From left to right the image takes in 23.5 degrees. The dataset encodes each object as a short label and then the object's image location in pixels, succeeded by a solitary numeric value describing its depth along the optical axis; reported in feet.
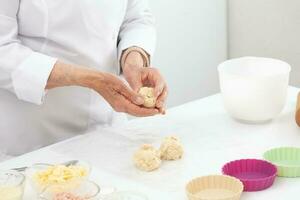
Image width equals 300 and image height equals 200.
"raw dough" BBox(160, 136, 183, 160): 5.30
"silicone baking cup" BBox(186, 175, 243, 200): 4.75
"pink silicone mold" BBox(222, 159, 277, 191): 4.87
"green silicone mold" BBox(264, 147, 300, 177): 5.18
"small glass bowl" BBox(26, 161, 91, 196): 4.69
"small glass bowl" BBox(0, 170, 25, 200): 4.70
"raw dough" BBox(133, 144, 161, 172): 5.15
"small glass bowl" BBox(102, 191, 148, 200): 4.76
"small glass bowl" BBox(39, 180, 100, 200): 4.63
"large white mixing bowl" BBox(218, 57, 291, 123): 5.85
